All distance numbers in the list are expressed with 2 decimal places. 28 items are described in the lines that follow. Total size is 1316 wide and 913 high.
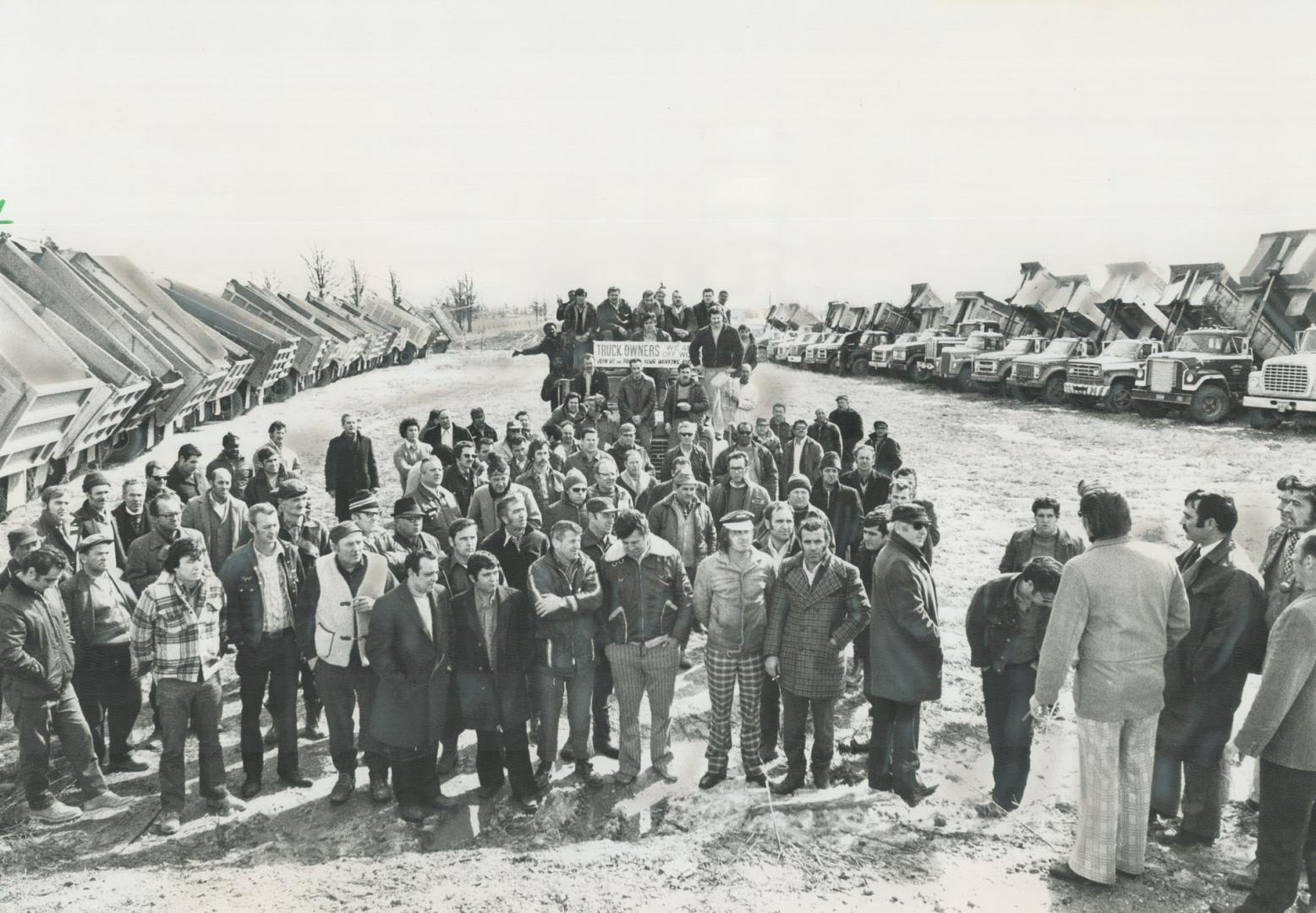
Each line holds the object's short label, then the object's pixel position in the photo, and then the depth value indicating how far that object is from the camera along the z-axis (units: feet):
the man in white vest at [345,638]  15.61
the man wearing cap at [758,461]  26.81
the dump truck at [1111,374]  66.59
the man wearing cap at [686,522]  21.34
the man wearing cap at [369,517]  17.33
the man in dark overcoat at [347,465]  28.45
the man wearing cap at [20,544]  15.65
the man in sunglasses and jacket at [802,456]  28.89
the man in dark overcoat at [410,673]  14.89
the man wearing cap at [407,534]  17.66
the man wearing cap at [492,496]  22.24
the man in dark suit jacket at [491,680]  15.60
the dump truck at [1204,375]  60.39
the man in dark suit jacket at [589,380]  41.52
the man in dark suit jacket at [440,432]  31.40
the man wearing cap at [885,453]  28.96
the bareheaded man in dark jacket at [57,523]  18.02
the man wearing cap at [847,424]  34.40
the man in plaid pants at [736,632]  16.19
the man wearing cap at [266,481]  23.53
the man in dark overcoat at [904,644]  14.75
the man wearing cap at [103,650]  16.12
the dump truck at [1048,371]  74.33
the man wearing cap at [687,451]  25.61
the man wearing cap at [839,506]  23.00
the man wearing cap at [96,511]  18.43
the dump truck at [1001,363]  79.87
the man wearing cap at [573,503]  21.02
